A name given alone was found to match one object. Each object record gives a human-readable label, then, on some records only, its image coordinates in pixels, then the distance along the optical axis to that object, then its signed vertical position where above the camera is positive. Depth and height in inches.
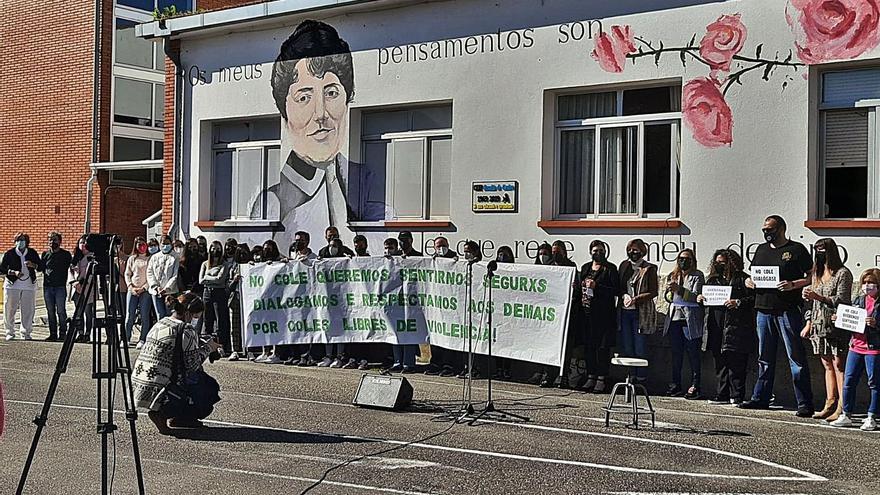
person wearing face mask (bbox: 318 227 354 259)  625.3 -5.6
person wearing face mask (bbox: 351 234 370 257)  633.0 -3.1
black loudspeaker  455.5 -65.5
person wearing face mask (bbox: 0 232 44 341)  739.4 -30.9
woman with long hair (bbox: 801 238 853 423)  450.3 -29.5
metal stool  425.7 -63.0
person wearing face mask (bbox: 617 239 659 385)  527.8 -28.2
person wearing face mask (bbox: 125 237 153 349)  706.2 -32.0
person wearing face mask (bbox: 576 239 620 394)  528.4 -38.2
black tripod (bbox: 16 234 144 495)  277.7 -23.5
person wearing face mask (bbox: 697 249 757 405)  490.9 -37.1
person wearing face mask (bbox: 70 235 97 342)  742.5 -19.5
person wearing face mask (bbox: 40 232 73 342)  733.9 -30.4
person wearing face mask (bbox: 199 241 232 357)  652.1 -37.1
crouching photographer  396.5 -50.6
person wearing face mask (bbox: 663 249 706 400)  513.0 -35.3
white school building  519.2 +70.9
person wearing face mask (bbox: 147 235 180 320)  684.7 -23.8
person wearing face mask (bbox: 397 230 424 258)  604.1 -1.6
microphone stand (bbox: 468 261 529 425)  442.6 -72.5
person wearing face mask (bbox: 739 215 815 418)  470.3 -30.5
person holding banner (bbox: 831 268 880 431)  429.1 -45.0
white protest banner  538.9 -34.0
